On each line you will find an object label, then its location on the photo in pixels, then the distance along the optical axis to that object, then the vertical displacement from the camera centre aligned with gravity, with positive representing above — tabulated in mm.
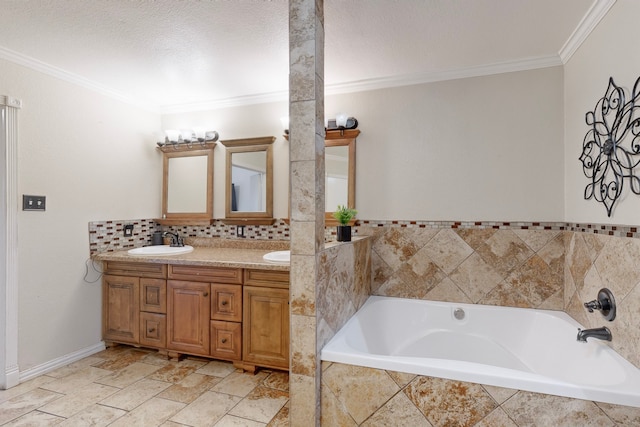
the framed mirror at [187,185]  3400 +334
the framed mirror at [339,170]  2906 +413
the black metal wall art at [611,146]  1589 +385
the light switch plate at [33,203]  2412 +98
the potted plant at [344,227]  2240 -81
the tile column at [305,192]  1603 +116
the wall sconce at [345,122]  2846 +823
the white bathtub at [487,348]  1431 -802
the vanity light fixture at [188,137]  3350 +825
